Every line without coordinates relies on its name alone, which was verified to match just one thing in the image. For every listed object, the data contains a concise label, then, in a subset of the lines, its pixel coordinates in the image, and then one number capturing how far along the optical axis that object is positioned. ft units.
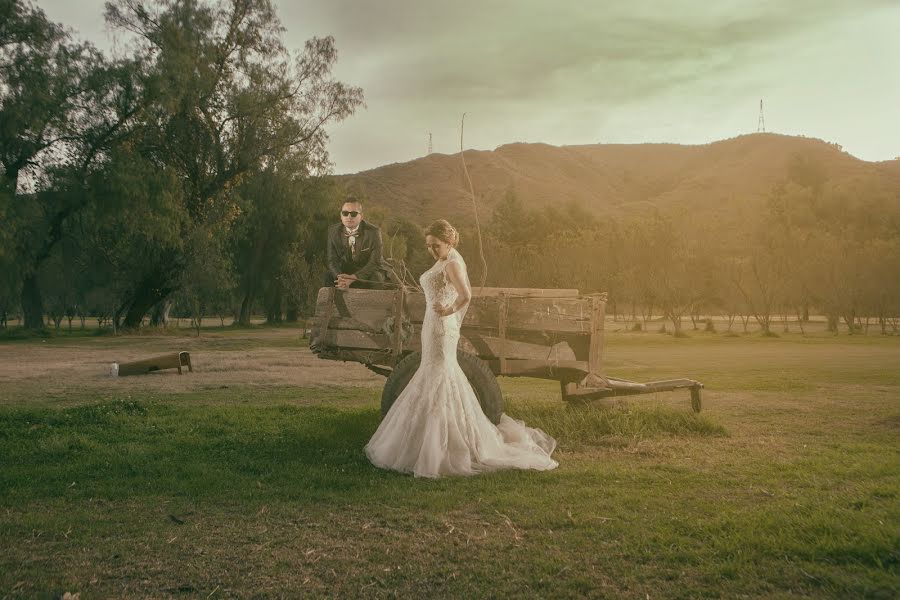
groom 31.73
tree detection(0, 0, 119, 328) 105.29
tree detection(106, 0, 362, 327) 116.67
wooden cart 27.20
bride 22.89
